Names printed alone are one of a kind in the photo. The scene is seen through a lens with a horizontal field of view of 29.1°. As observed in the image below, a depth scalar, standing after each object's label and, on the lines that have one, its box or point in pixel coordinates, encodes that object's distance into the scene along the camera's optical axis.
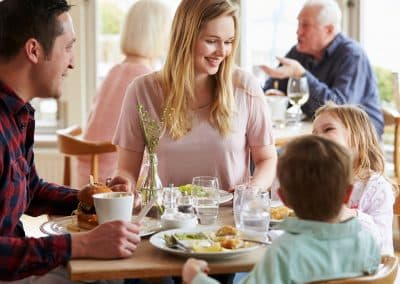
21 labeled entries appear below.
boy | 1.71
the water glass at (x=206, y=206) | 2.21
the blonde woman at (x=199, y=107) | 2.81
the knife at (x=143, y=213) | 2.04
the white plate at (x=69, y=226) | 2.12
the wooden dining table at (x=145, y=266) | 1.79
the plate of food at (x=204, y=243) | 1.85
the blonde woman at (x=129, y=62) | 4.16
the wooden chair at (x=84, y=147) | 4.02
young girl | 2.47
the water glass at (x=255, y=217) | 2.04
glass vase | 2.29
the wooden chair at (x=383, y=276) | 1.70
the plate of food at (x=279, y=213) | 2.19
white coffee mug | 2.01
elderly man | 4.45
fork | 1.88
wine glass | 4.30
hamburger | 2.15
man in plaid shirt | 1.92
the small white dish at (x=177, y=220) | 2.12
